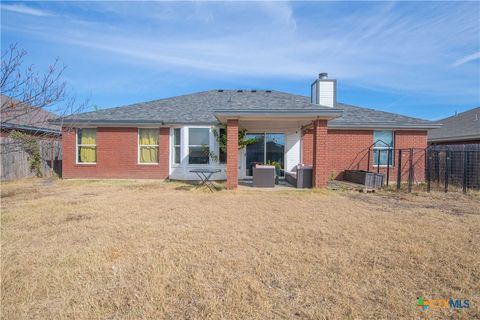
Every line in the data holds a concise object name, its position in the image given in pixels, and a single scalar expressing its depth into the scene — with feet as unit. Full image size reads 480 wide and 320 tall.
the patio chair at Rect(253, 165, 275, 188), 33.73
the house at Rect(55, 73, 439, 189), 41.86
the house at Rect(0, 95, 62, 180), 40.60
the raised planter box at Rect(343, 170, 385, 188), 34.81
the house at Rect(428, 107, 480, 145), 48.37
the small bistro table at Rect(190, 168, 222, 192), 33.11
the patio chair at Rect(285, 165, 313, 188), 33.17
